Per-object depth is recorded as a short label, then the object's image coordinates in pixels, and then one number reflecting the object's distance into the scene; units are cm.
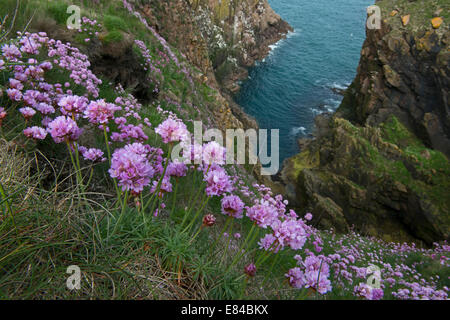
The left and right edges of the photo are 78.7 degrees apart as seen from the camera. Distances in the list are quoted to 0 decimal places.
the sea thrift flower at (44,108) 286
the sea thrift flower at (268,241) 242
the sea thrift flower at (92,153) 262
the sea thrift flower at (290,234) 226
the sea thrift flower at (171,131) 224
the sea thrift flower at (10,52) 307
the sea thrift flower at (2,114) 239
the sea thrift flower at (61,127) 214
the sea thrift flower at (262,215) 232
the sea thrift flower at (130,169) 197
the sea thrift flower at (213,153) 235
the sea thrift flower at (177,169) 249
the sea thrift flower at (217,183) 225
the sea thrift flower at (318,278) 210
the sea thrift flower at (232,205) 227
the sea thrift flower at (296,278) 222
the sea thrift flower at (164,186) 256
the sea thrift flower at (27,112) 263
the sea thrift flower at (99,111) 237
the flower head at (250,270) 207
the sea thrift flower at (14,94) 279
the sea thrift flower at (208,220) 217
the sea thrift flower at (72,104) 239
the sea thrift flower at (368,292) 237
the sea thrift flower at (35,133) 246
